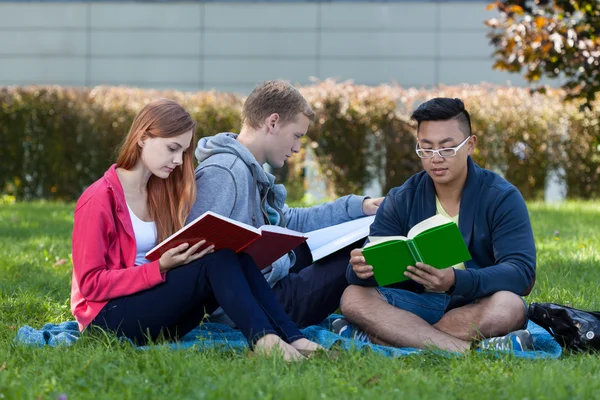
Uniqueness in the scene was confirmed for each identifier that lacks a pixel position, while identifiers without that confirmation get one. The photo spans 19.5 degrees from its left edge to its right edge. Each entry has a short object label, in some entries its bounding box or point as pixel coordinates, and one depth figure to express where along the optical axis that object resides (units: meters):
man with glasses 8.00
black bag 7.95
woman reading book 7.55
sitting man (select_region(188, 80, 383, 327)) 8.61
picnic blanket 7.79
